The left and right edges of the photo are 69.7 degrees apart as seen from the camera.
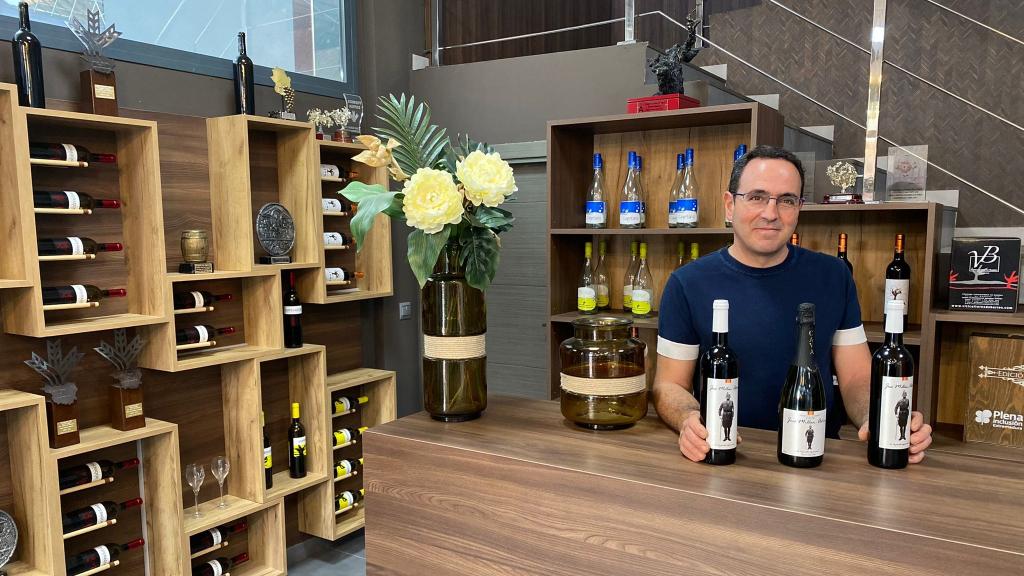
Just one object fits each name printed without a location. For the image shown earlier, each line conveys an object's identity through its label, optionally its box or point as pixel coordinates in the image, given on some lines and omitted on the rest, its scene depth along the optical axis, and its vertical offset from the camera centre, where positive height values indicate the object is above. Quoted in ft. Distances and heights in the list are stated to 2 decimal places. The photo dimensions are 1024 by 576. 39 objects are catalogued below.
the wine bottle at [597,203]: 10.55 +0.48
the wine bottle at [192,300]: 9.77 -0.80
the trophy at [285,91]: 10.75 +2.20
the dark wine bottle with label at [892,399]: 4.12 -0.95
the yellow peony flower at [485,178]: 5.01 +0.41
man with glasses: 6.13 -0.68
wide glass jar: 5.06 -0.97
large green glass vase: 5.40 -0.78
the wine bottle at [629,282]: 10.79 -0.68
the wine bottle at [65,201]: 8.18 +0.47
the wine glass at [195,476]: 9.71 -3.11
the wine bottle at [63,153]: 8.09 +1.01
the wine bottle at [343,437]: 12.05 -3.26
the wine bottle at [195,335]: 9.70 -1.25
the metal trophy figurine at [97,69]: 8.53 +2.04
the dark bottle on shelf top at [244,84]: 10.28 +2.19
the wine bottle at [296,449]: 11.25 -3.19
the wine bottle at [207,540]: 10.07 -4.15
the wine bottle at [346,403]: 12.12 -2.74
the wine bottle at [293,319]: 10.98 -1.19
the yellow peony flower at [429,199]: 4.86 +0.26
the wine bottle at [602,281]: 11.04 -0.68
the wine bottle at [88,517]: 8.78 -3.32
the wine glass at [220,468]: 10.08 -3.12
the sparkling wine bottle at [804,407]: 4.29 -1.02
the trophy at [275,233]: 10.50 +0.10
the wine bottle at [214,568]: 10.26 -4.59
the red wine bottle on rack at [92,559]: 8.82 -3.86
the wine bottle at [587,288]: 10.70 -0.76
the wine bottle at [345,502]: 12.04 -4.32
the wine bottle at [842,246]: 9.07 -0.15
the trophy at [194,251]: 9.61 -0.14
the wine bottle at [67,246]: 8.25 -0.05
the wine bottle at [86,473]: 8.66 -2.78
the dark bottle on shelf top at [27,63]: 7.96 +1.95
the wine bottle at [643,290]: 10.43 -0.77
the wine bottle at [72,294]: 8.26 -0.60
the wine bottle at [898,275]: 8.86 -0.50
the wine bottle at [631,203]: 10.27 +0.46
